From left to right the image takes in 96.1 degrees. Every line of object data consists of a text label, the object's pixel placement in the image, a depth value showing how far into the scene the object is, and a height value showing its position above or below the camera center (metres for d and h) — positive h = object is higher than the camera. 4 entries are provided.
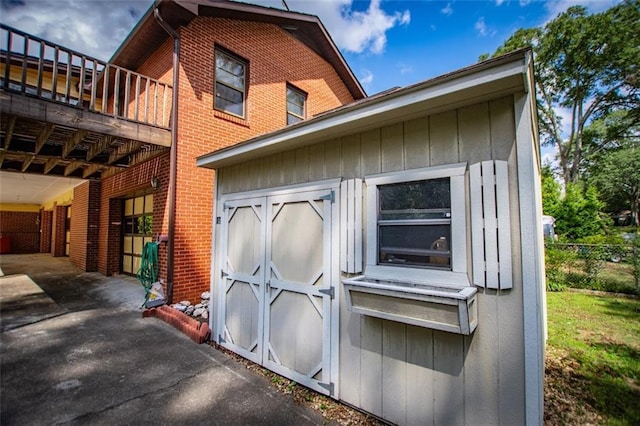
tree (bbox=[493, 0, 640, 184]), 14.95 +9.09
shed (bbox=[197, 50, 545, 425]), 2.00 -0.25
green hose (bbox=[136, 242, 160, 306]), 5.63 -0.85
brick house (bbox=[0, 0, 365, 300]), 5.45 +2.43
